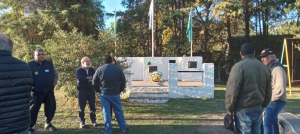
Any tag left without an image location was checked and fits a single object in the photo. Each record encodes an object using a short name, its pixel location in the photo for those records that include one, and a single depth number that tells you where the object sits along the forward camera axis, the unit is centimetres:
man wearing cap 379
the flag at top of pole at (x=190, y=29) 1414
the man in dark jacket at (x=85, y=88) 522
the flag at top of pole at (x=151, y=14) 1339
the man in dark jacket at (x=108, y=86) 471
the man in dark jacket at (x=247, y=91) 302
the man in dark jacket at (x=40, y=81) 476
